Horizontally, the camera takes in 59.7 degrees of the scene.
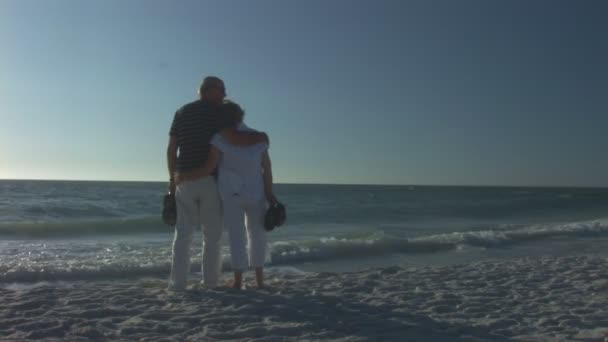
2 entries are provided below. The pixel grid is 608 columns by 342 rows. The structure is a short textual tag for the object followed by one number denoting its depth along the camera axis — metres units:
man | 4.24
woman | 4.25
